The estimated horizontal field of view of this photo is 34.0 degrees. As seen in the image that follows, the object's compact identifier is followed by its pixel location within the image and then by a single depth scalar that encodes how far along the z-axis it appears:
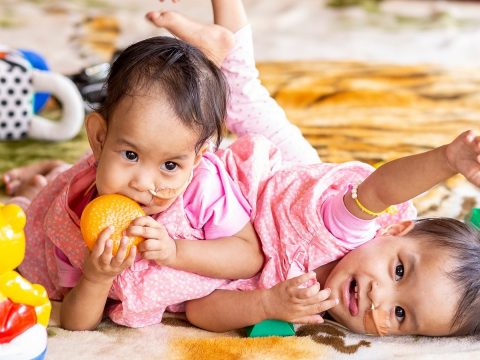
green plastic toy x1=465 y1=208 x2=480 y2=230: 1.34
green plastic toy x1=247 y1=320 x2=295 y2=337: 1.19
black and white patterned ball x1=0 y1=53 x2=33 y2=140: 1.81
